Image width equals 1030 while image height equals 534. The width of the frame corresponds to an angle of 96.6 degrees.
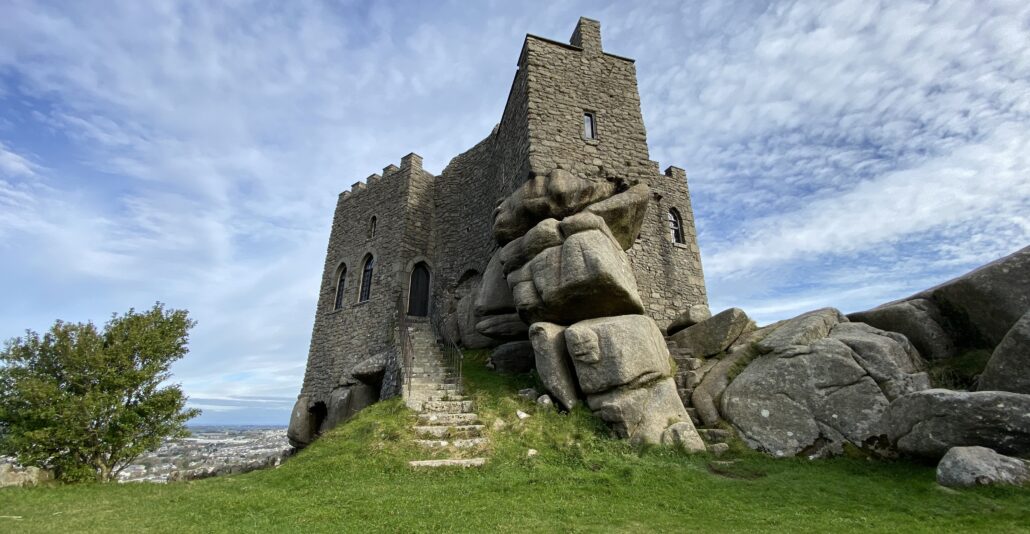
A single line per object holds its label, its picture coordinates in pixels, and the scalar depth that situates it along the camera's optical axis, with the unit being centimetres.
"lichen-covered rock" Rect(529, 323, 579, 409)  1084
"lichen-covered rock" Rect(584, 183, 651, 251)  1346
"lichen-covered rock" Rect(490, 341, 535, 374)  1371
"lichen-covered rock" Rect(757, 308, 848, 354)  1083
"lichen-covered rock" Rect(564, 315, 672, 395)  1016
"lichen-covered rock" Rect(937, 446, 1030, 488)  648
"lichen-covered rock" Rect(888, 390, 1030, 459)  710
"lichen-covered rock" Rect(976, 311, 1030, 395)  805
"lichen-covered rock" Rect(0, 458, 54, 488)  934
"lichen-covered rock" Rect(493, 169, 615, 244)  1335
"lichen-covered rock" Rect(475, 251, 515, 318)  1466
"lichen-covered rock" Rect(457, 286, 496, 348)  1615
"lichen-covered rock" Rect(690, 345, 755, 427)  1056
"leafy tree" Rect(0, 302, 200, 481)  966
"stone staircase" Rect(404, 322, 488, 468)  920
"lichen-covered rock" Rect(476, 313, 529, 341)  1438
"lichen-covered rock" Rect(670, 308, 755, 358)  1265
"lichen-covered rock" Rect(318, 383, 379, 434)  1752
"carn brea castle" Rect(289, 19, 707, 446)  1121
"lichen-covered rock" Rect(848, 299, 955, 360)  1064
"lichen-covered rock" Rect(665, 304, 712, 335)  1393
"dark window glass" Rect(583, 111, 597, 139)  1550
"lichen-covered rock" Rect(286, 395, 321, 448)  2047
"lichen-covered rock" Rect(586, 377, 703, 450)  950
